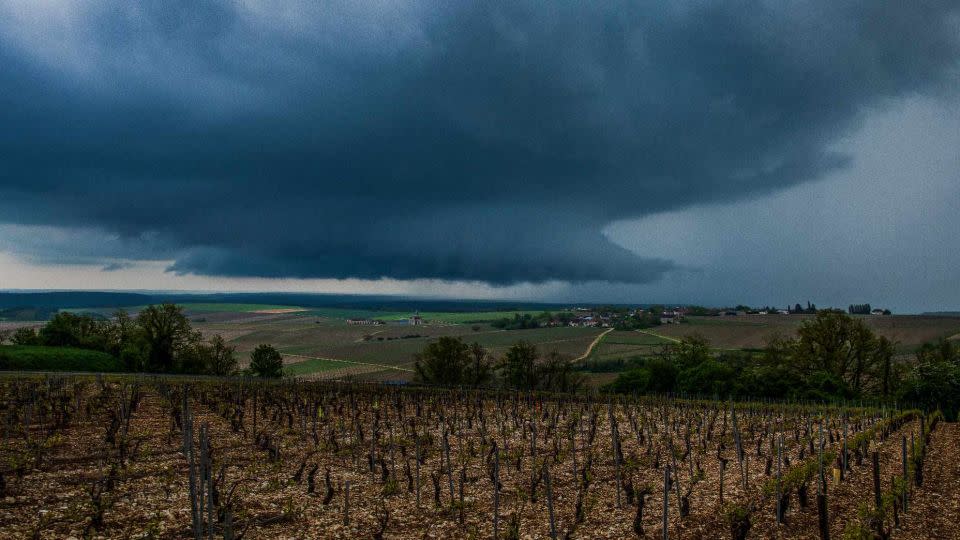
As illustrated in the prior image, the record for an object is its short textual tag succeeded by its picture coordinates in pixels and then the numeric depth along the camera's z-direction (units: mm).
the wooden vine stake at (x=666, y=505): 12836
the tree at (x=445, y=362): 65062
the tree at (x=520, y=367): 66188
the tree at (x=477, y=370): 66438
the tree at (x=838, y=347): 60844
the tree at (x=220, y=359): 76250
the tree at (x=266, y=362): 71188
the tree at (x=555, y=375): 65475
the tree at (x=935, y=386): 38344
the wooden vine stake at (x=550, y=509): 12023
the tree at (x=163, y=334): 70438
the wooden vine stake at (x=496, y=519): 13208
